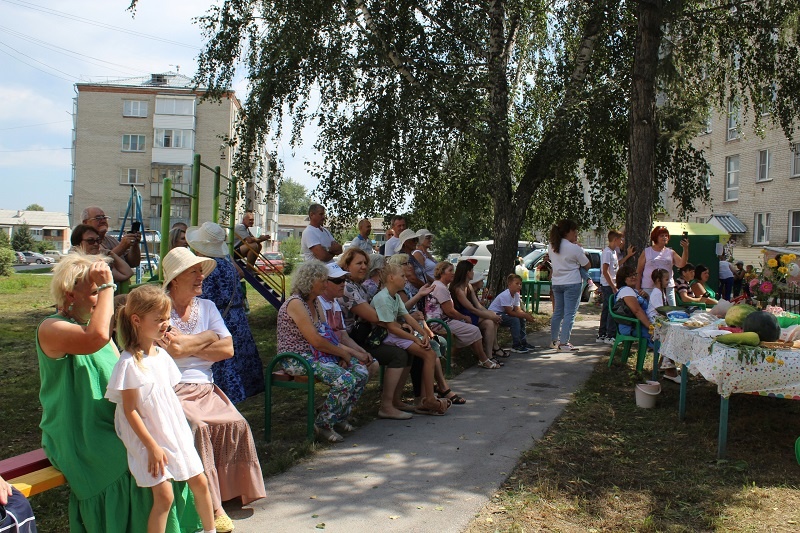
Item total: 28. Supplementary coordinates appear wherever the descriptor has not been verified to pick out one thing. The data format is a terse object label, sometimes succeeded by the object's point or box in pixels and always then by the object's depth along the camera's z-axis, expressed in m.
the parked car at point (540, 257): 18.22
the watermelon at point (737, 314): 5.48
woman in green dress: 3.10
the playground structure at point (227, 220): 6.84
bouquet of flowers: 5.99
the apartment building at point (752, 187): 28.48
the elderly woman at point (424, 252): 9.53
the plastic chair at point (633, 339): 8.00
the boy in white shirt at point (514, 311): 9.51
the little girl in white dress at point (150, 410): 3.08
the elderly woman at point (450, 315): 8.30
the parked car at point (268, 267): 12.82
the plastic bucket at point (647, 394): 6.50
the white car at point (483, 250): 20.22
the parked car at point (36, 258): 55.58
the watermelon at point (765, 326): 5.10
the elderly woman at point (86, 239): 5.74
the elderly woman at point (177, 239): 8.22
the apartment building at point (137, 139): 54.31
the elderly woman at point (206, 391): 3.90
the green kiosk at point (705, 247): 18.11
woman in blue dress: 5.14
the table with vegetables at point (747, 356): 4.85
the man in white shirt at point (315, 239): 9.17
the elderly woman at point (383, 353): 6.09
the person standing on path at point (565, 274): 9.45
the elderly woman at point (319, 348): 5.28
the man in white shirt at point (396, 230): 10.03
